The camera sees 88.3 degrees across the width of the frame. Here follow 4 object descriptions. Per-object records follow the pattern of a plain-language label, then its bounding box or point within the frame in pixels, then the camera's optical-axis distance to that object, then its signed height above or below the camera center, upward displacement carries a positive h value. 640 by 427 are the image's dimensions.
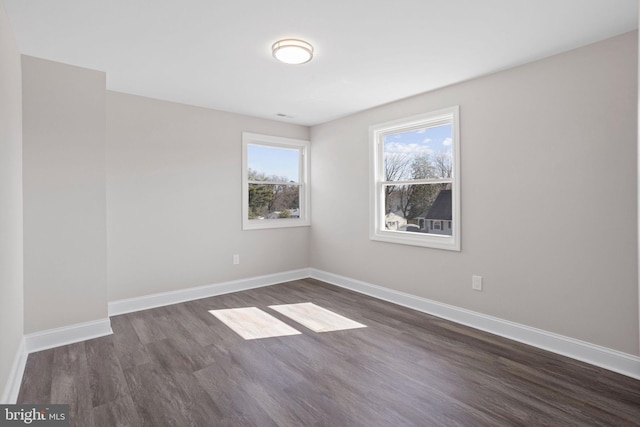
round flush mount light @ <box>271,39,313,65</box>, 2.51 +1.25
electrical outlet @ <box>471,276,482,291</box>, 3.21 -0.72
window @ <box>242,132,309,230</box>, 4.69 +0.44
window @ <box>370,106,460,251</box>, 3.50 +0.35
